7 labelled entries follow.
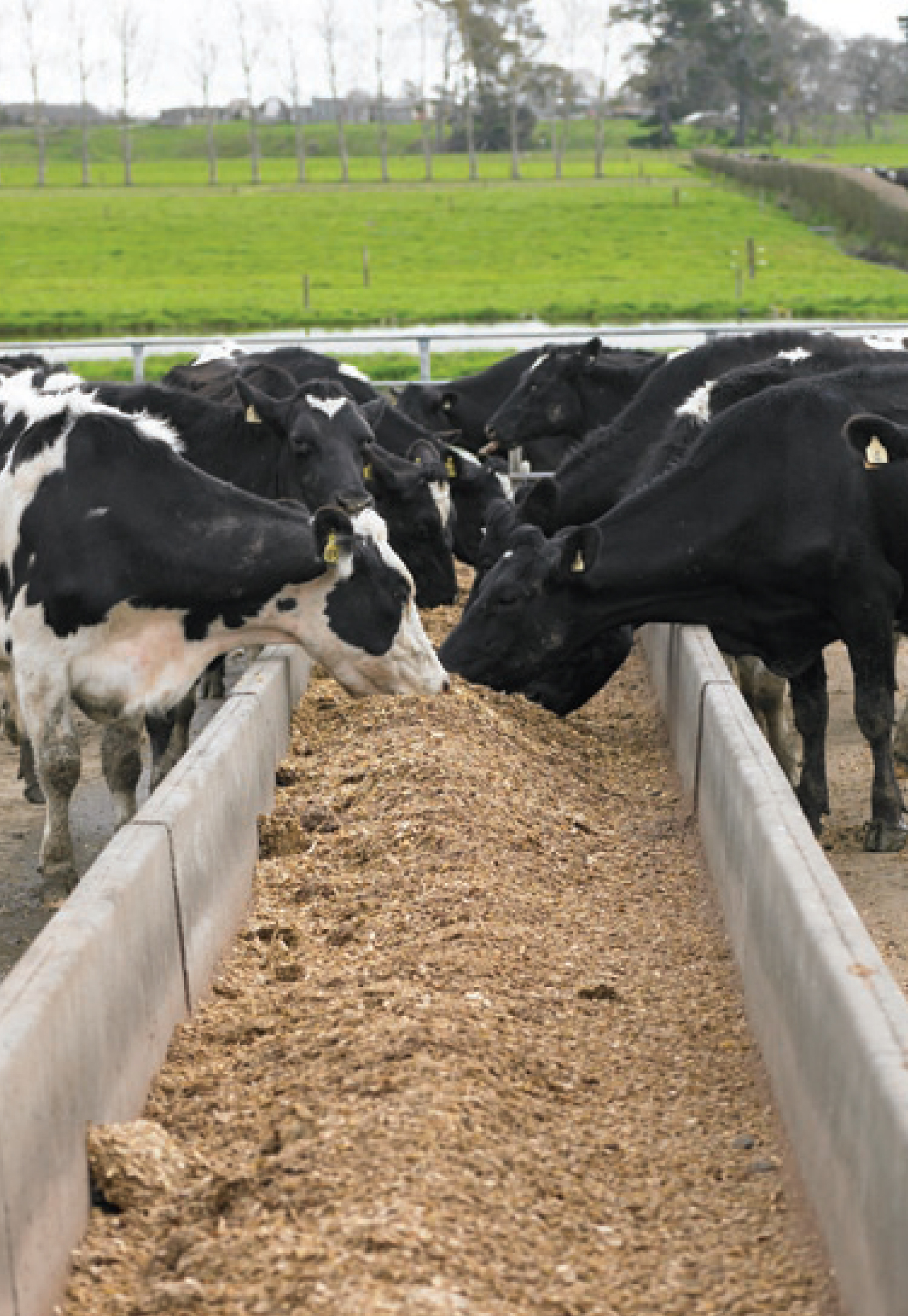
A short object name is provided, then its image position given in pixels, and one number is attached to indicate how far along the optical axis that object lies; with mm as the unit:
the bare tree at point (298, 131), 98188
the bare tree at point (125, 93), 98188
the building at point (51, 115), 140125
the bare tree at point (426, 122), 98688
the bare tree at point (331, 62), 111875
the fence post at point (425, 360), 22297
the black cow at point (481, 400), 18344
